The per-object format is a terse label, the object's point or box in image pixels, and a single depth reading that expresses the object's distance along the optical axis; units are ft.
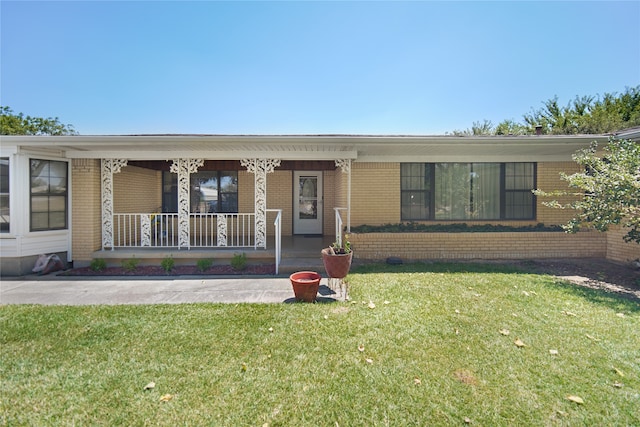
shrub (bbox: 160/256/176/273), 22.40
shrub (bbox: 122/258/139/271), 22.71
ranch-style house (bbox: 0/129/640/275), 22.02
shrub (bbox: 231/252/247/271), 22.81
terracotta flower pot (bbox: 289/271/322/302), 15.39
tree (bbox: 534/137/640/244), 17.65
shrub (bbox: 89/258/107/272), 23.11
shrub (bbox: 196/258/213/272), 22.77
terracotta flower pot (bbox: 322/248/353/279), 17.76
